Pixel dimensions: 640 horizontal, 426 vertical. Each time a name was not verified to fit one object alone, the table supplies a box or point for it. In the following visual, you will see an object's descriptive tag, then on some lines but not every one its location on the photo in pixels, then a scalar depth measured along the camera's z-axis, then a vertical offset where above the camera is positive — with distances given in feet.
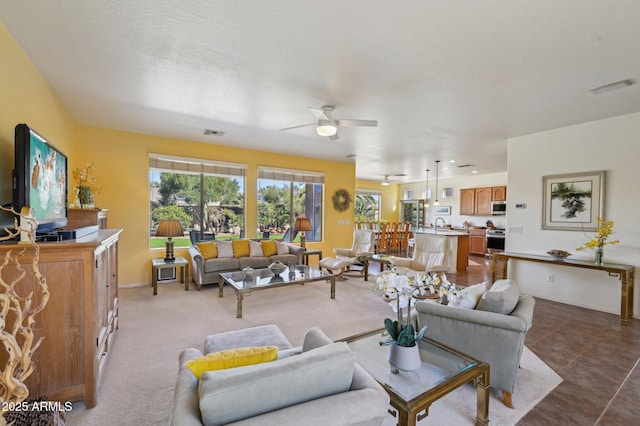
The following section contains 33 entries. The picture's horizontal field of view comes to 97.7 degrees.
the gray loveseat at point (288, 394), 3.27 -2.43
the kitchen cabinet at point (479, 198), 28.45 +1.39
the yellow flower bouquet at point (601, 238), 12.27 -1.10
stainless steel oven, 26.81 -2.75
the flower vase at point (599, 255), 12.31 -1.85
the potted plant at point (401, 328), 5.47 -2.41
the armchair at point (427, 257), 15.15 -2.75
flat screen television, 5.94 +0.61
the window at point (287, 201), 20.65 +0.55
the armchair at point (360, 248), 19.31 -2.75
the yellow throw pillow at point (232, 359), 4.04 -2.26
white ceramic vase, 5.45 -2.90
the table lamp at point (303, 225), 19.06 -1.15
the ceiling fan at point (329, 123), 10.78 +3.38
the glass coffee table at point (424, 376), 4.62 -3.19
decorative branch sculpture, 2.86 -1.59
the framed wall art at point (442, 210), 33.77 +0.08
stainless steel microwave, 27.64 +0.47
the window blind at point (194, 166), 16.70 +2.60
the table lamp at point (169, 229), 14.84 -1.25
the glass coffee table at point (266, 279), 11.75 -3.37
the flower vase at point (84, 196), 10.94 +0.32
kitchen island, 20.68 -3.02
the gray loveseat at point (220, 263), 15.19 -3.27
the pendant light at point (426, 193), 35.69 +2.18
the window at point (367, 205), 37.35 +0.60
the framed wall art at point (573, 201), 13.23 +0.61
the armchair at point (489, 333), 6.36 -2.95
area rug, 5.99 -4.48
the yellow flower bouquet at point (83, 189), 10.97 +0.59
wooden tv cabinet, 5.88 -2.61
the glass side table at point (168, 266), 14.35 -3.19
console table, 11.41 -2.54
